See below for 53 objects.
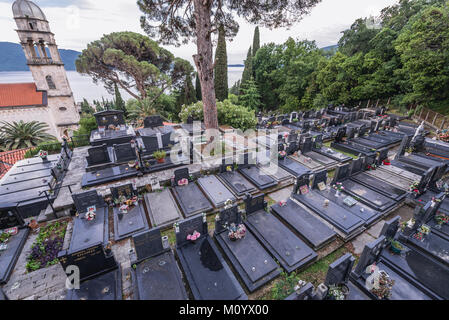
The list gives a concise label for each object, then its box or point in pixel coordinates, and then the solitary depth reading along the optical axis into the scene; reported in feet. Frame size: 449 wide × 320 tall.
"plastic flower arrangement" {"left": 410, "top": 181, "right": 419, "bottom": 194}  28.05
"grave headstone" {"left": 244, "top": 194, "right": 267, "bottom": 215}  25.07
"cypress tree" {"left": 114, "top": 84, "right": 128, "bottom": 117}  90.13
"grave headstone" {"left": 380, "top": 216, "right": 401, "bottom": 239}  19.86
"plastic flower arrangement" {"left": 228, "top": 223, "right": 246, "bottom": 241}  21.76
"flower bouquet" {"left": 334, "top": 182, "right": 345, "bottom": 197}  29.19
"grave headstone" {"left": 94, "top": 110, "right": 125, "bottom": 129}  49.98
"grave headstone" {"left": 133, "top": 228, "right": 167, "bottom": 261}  18.93
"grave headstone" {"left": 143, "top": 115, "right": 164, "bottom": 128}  55.31
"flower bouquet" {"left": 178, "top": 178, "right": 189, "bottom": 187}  31.83
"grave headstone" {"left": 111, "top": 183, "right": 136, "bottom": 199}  27.25
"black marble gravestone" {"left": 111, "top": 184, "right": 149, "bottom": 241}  23.09
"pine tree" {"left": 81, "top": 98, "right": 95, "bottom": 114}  139.95
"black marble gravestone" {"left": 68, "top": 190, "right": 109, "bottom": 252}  21.80
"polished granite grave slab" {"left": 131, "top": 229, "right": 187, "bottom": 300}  16.65
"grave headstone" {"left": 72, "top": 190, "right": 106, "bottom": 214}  25.18
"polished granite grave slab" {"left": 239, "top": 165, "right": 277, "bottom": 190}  31.89
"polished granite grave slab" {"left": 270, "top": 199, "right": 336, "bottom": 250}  22.13
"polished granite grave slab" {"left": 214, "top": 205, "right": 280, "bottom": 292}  18.11
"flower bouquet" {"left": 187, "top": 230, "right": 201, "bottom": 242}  21.21
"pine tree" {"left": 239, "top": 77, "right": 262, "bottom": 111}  108.96
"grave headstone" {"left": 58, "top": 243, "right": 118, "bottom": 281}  16.87
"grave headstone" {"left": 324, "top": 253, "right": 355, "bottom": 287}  15.97
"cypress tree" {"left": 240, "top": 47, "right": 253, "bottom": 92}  117.37
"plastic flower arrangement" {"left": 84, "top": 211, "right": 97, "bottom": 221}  24.27
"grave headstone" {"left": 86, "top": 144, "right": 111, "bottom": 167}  35.40
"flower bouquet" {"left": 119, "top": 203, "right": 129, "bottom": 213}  26.02
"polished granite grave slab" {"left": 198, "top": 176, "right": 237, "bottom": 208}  28.76
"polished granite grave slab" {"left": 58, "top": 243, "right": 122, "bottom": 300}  16.49
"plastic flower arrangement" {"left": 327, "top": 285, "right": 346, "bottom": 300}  15.65
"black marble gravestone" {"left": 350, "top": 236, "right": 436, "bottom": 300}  16.49
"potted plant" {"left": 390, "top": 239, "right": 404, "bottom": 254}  19.59
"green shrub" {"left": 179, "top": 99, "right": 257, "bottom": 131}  57.57
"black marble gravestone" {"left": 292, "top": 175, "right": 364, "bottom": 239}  23.47
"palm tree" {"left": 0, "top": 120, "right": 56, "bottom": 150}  51.30
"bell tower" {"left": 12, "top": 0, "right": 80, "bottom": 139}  67.28
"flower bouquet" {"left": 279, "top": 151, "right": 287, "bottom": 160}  39.34
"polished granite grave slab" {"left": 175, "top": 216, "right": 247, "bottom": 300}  16.72
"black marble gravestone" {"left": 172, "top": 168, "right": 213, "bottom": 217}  27.04
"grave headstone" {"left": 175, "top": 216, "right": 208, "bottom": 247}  20.95
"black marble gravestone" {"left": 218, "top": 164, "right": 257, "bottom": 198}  30.86
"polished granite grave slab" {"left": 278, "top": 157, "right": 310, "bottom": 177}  36.01
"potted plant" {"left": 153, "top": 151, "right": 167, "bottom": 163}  36.29
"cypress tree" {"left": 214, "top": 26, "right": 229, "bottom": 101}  101.45
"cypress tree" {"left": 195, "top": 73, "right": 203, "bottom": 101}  110.32
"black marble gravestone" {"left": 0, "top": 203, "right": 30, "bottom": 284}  19.06
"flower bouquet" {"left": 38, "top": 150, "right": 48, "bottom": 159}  40.16
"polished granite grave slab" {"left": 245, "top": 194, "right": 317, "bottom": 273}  19.70
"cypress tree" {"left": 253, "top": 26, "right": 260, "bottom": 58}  127.44
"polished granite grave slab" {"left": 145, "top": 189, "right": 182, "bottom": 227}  25.18
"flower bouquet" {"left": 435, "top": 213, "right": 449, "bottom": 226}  23.20
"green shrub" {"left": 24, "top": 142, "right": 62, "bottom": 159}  46.72
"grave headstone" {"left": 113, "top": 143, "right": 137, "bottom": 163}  36.81
